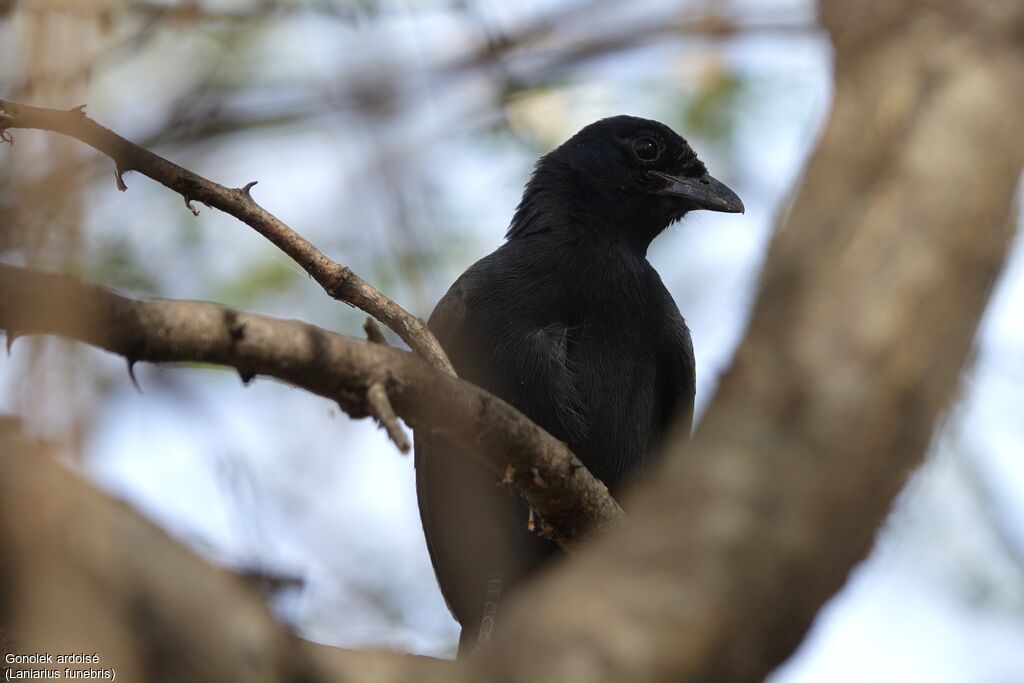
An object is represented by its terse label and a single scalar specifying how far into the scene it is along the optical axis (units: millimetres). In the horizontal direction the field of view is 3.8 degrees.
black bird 3448
